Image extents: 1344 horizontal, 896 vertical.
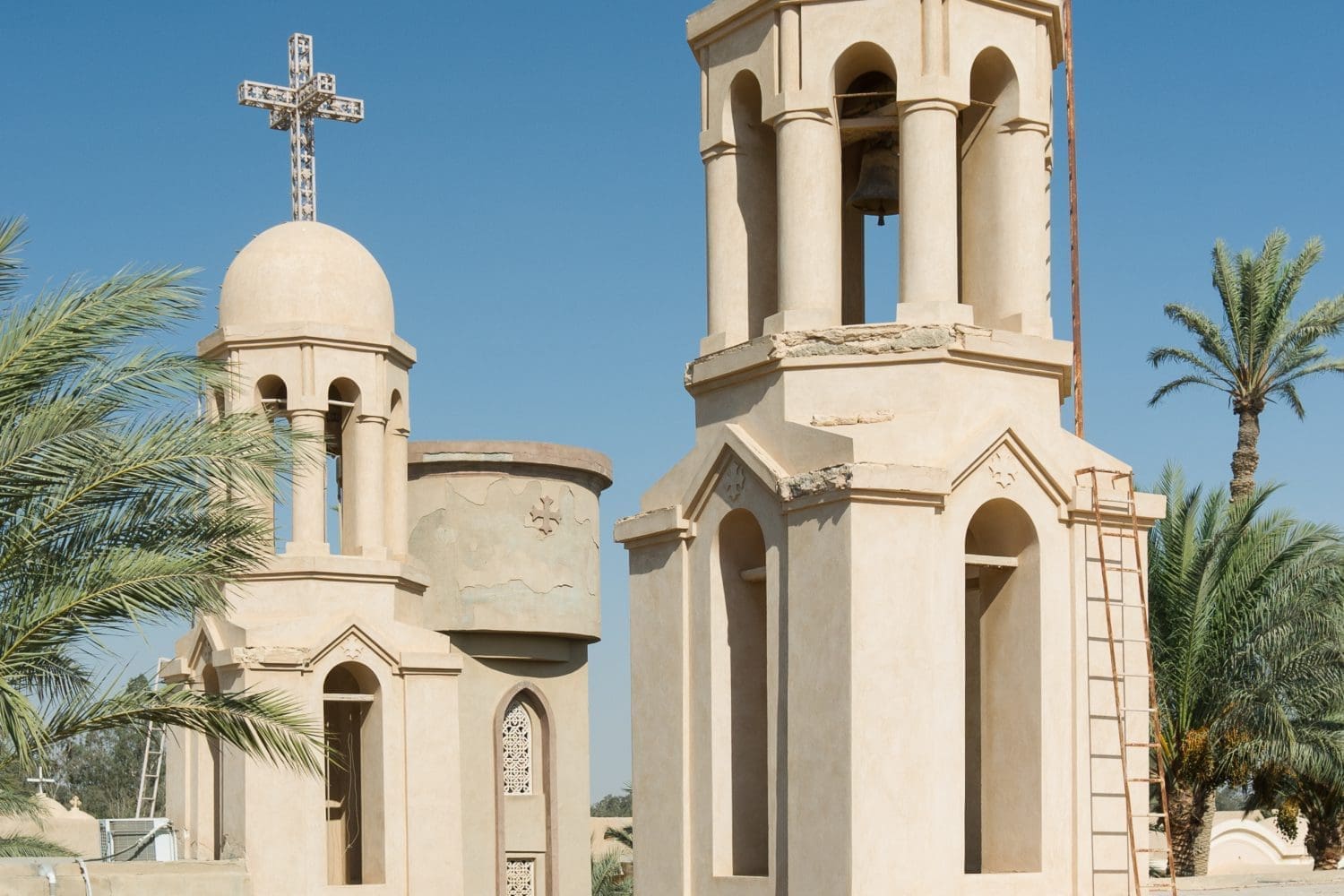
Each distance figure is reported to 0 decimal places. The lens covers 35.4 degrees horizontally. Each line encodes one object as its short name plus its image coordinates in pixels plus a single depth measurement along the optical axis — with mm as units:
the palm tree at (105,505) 12250
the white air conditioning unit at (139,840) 23125
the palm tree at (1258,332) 27422
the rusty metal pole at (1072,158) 16641
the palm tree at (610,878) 31688
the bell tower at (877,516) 12633
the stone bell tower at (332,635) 22562
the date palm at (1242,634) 22906
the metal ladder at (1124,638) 13203
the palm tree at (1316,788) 23672
